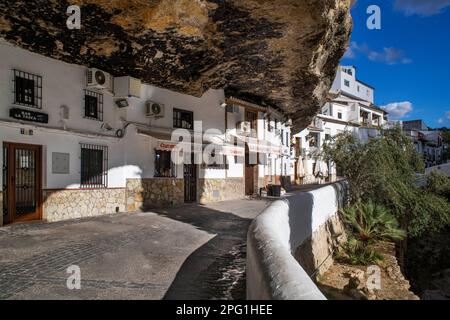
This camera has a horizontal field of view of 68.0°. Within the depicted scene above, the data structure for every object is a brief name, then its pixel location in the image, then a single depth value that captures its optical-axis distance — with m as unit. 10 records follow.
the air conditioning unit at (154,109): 14.84
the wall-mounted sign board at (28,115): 9.99
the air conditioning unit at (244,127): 21.81
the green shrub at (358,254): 11.81
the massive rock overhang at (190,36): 9.10
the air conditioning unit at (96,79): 12.25
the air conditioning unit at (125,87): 13.27
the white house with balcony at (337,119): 38.22
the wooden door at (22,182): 10.26
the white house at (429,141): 64.75
